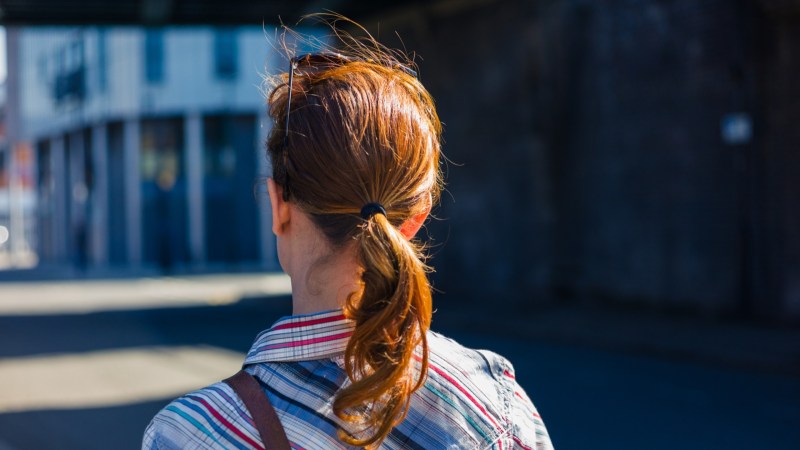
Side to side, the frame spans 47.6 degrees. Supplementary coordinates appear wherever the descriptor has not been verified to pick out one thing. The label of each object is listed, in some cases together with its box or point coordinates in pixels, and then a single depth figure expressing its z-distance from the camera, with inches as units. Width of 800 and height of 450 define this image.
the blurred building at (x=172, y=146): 1520.7
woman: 47.1
